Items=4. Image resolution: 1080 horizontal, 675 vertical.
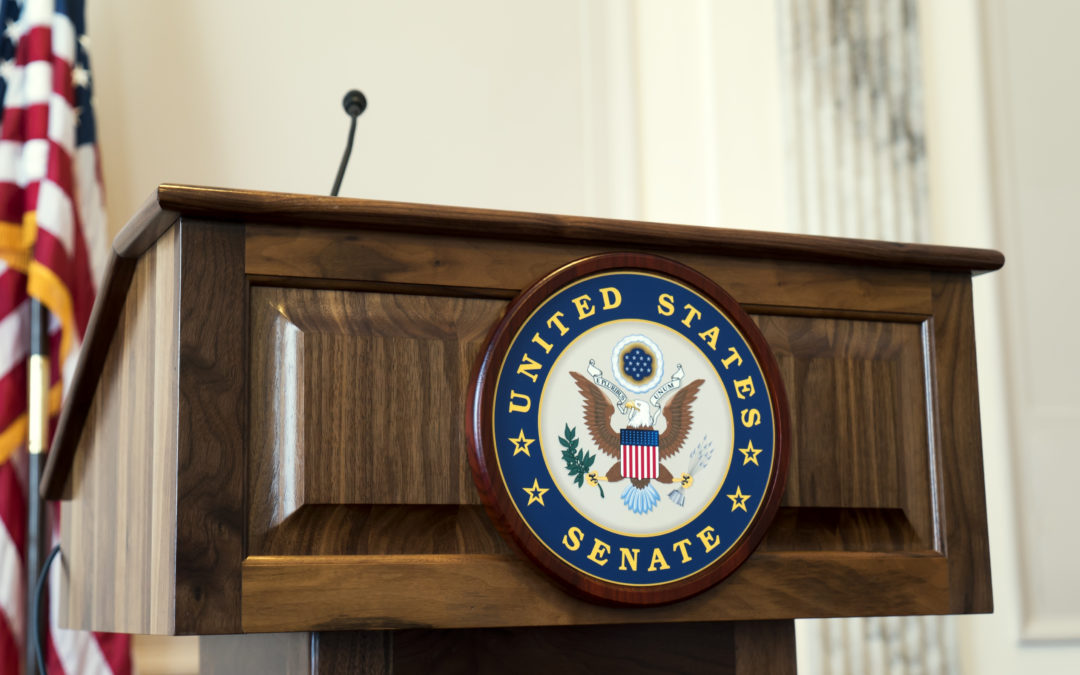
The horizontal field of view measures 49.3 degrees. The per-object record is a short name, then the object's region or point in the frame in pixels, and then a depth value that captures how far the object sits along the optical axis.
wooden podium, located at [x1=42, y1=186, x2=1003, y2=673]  1.10
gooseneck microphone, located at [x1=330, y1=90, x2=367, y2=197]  1.64
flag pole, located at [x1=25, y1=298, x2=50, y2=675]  2.43
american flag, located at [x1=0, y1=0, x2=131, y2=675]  2.43
